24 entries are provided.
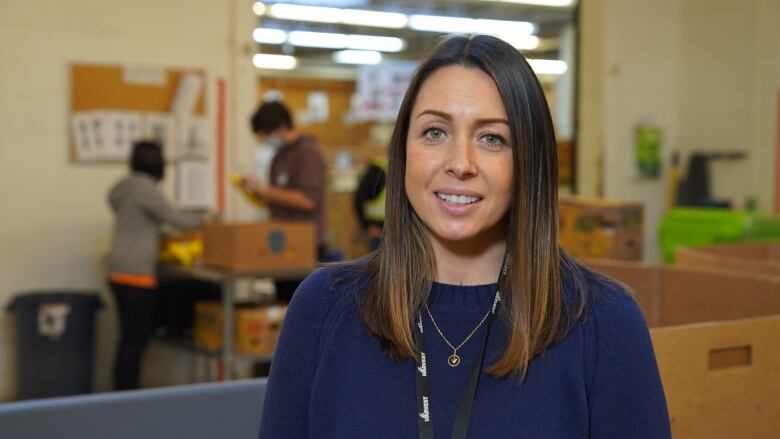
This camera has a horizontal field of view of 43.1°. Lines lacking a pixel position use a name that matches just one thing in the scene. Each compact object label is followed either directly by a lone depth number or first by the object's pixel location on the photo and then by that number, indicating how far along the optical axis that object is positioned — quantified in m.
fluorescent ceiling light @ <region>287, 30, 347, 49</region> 12.48
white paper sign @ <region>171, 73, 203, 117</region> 6.08
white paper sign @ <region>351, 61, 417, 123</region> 9.42
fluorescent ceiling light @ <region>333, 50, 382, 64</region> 13.89
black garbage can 5.33
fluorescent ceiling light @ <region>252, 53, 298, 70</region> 13.90
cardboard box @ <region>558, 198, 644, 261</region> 4.59
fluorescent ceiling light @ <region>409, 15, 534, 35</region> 11.29
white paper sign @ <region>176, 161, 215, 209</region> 6.16
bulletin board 5.81
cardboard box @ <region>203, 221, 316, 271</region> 5.02
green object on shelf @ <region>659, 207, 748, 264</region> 5.39
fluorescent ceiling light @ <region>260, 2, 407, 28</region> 10.51
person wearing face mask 5.25
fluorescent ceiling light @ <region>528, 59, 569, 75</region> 14.09
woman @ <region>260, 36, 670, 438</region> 1.33
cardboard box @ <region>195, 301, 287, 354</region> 5.21
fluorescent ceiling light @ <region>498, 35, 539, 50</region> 12.45
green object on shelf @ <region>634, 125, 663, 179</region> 7.78
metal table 5.00
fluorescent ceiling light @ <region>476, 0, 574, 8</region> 9.22
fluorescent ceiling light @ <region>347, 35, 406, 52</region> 12.84
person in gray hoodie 5.23
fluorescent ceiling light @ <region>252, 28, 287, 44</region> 12.16
